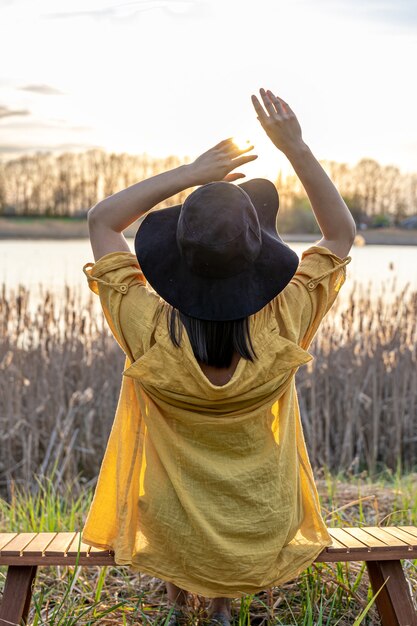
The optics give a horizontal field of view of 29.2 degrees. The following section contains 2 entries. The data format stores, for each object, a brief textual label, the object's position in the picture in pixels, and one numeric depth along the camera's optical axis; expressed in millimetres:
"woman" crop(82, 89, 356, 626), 1943
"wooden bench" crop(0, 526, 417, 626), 2139
